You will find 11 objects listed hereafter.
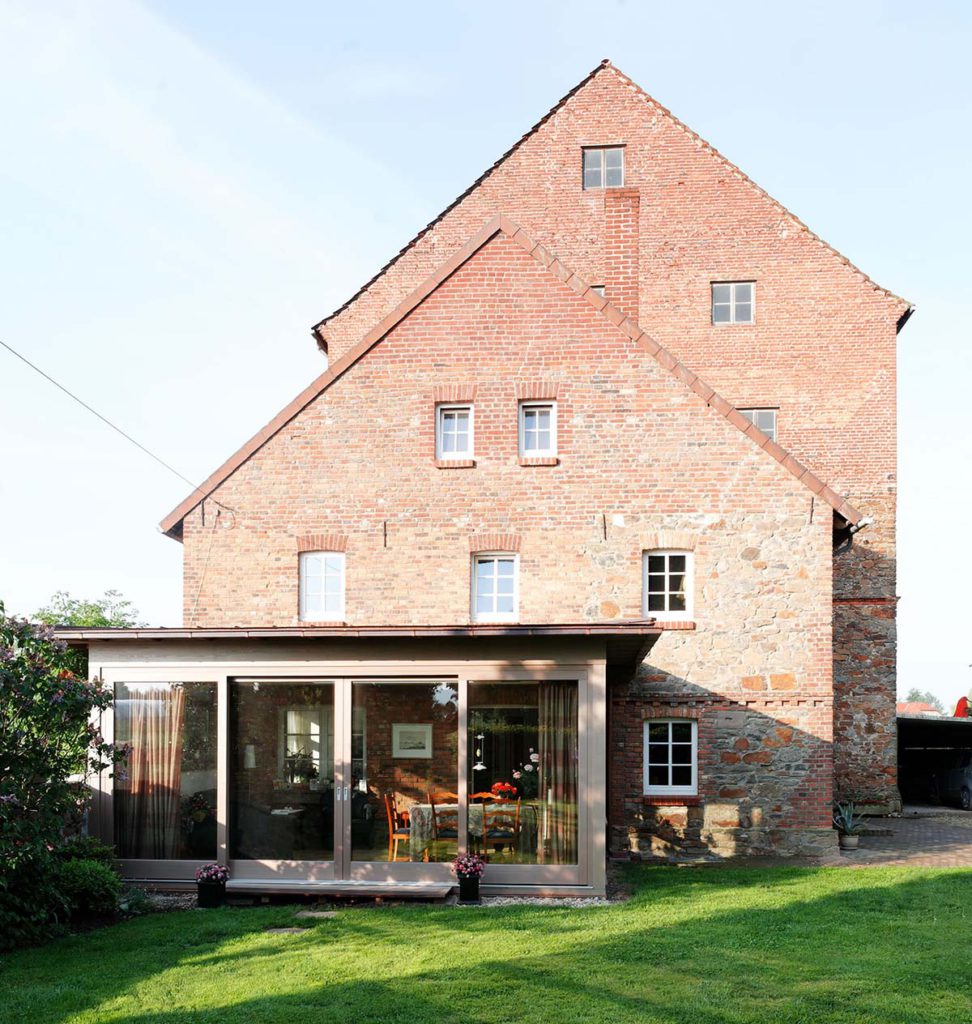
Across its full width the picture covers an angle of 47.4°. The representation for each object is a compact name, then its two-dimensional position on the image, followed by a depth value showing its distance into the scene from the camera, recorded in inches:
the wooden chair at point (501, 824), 492.7
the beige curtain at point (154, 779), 504.7
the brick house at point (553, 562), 495.5
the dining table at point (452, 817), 491.5
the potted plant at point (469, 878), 470.6
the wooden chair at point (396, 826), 494.0
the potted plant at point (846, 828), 667.8
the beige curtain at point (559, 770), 486.6
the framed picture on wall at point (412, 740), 497.4
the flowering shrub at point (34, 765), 410.6
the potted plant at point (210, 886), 475.8
